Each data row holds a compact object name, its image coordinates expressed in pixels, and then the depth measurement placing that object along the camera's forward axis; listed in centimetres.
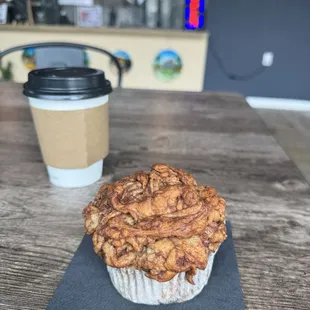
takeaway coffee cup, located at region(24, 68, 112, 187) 59
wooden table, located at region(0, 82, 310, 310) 45
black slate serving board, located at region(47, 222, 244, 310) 41
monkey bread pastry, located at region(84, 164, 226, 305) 38
